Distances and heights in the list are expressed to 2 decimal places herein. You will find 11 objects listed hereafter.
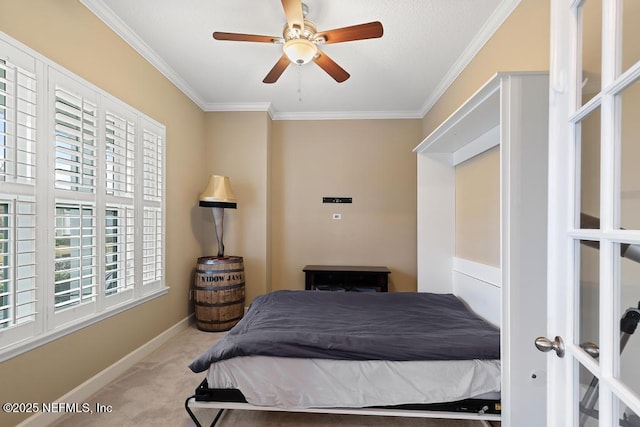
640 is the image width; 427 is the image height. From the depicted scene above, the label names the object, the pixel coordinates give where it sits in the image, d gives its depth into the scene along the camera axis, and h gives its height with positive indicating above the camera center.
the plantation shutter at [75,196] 1.85 +0.11
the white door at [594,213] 0.69 +0.01
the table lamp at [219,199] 3.40 +0.17
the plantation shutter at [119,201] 2.26 +0.10
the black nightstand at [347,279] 3.67 -0.79
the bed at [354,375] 1.65 -0.89
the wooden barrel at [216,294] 3.21 -0.86
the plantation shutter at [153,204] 2.72 +0.09
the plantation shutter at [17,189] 1.54 +0.13
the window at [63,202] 1.56 +0.07
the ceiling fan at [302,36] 1.83 +1.15
